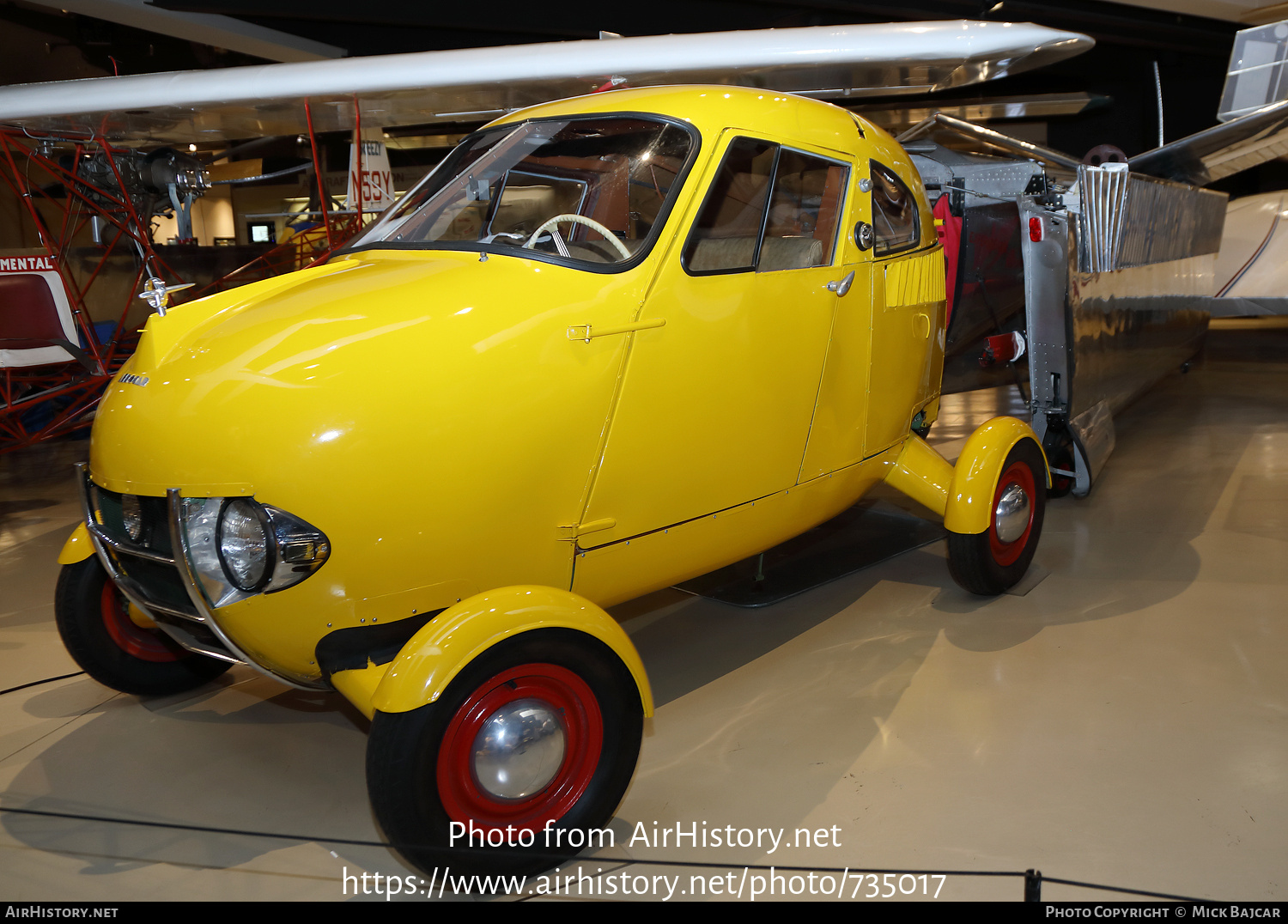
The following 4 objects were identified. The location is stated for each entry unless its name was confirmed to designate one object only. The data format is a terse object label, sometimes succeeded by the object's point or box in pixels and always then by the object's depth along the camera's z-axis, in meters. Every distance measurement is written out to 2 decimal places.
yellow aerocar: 2.12
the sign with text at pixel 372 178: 6.77
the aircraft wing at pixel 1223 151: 7.01
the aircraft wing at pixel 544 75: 5.60
